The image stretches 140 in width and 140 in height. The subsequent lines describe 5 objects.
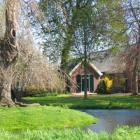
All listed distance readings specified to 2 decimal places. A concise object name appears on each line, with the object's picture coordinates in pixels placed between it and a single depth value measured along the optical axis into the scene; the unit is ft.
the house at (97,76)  206.41
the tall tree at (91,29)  164.66
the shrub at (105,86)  205.05
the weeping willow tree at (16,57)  85.92
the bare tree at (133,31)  145.28
